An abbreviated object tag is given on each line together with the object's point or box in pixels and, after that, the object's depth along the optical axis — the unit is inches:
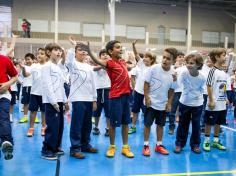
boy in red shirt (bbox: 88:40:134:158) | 171.9
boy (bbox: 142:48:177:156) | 181.2
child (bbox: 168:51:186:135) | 239.3
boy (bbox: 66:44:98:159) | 171.3
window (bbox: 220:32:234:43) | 987.3
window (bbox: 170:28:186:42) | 943.0
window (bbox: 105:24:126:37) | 906.7
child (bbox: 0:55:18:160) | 127.1
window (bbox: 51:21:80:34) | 871.7
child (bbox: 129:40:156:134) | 230.2
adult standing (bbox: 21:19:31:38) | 812.6
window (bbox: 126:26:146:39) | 917.8
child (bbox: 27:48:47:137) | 218.7
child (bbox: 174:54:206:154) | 183.0
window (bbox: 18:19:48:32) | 858.6
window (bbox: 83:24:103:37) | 890.7
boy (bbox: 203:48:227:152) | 189.8
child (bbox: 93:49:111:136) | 224.1
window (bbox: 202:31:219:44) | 980.6
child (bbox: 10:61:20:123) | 273.9
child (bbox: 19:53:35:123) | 275.4
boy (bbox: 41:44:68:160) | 163.9
